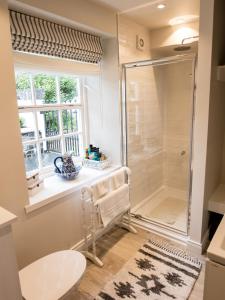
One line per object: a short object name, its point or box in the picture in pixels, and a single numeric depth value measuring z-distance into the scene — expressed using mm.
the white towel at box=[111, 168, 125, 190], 2225
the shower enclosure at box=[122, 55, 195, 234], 2688
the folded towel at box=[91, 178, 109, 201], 1981
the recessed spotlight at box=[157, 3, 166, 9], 2098
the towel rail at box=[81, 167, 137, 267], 2008
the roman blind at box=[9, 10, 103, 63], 1617
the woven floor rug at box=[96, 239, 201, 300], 1730
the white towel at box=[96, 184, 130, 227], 2023
